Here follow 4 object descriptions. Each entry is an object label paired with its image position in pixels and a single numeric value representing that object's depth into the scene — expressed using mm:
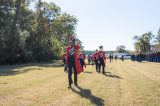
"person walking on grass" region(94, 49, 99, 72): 10042
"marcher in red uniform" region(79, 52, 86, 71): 10899
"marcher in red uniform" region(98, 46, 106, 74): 9017
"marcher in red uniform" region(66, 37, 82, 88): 5364
